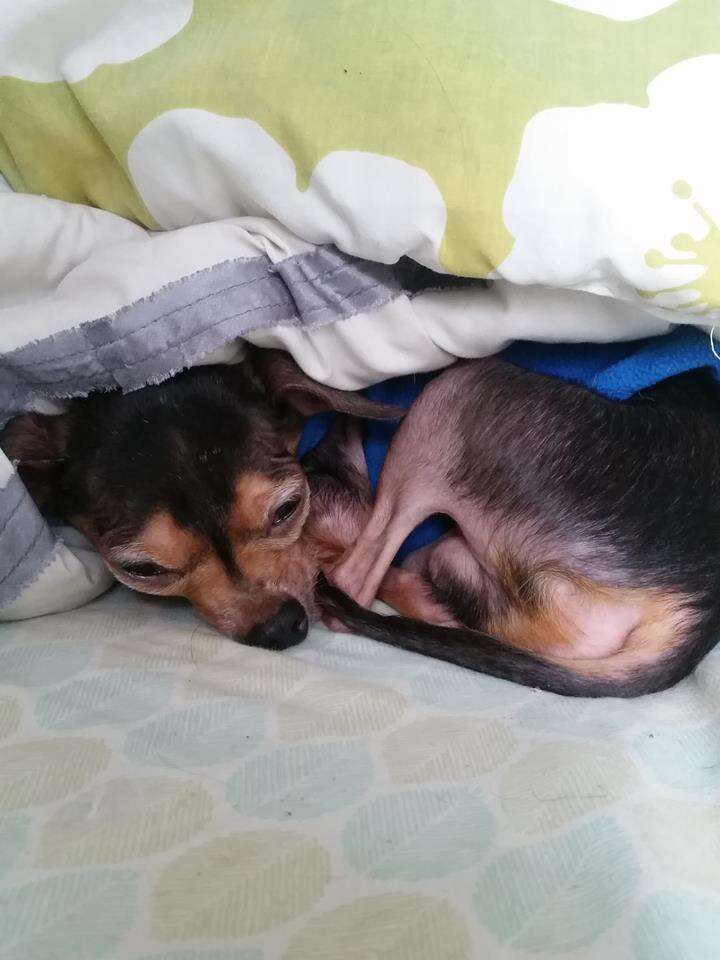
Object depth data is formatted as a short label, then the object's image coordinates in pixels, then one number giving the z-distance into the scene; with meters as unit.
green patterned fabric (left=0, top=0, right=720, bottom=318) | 0.24
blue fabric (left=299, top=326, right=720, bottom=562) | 0.28
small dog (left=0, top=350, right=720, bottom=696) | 0.28
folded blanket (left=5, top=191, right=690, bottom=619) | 0.28
